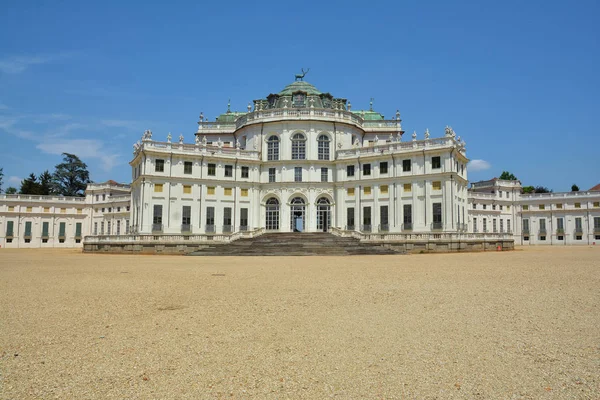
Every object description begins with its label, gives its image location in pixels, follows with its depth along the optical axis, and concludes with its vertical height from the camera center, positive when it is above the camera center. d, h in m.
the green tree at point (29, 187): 76.88 +7.40
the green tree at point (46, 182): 80.81 +8.95
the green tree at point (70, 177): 85.06 +10.21
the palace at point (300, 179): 41.69 +5.13
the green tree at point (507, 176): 90.56 +10.90
